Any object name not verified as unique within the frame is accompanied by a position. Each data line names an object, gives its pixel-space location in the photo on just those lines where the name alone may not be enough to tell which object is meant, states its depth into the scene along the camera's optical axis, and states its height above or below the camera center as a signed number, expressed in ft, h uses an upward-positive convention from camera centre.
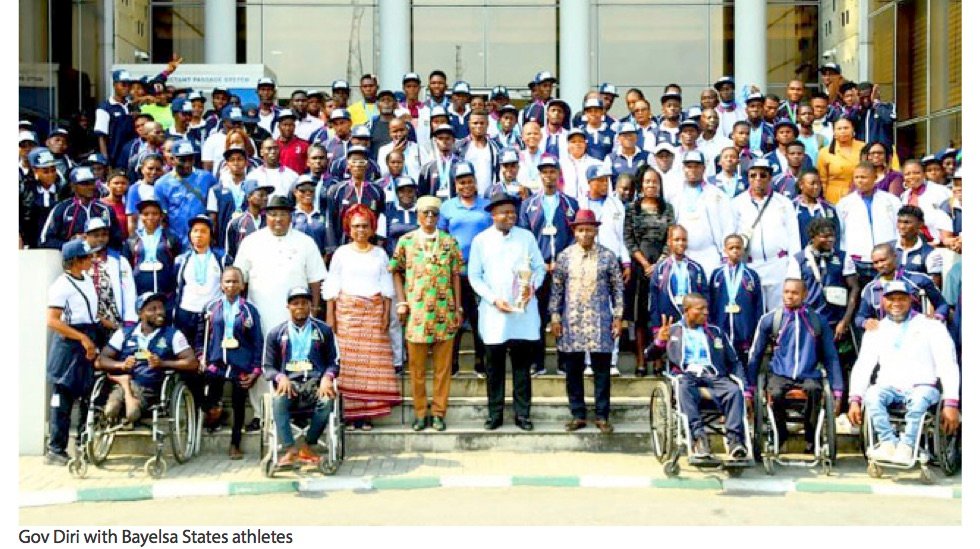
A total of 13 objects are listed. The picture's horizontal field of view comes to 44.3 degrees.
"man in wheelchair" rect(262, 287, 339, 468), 32.12 -2.88
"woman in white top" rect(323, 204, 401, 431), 35.83 -1.43
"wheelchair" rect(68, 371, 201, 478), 32.50 -4.48
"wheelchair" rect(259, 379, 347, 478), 31.89 -4.60
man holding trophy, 35.83 -1.01
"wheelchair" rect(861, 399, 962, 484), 31.45 -4.88
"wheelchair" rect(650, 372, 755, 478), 31.12 -4.41
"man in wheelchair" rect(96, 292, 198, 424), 33.17 -2.59
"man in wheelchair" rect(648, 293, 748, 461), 31.35 -2.89
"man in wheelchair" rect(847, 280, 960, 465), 31.63 -3.00
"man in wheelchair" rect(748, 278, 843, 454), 32.94 -2.55
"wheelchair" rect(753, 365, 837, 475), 32.24 -4.54
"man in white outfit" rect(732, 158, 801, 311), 37.93 +1.04
